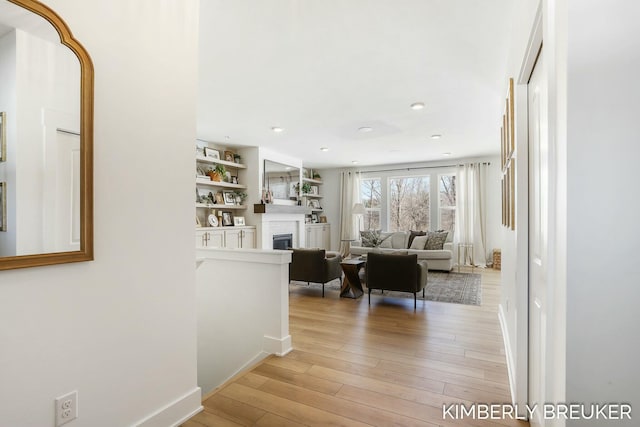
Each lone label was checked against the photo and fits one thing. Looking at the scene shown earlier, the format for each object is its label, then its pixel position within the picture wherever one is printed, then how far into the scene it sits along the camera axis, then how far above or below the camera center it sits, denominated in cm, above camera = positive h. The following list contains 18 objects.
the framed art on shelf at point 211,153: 574 +110
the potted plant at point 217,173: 579 +75
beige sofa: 664 -76
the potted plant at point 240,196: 634 +35
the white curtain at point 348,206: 886 +23
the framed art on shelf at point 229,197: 614 +32
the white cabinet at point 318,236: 840 -59
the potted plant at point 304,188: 770 +62
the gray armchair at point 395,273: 398 -74
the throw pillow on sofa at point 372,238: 716 -54
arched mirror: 114 +28
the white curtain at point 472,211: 735 +8
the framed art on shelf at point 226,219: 600 -10
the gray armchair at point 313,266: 463 -76
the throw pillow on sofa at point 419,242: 704 -60
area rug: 454 -117
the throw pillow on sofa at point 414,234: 738 -45
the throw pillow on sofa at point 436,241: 689 -56
